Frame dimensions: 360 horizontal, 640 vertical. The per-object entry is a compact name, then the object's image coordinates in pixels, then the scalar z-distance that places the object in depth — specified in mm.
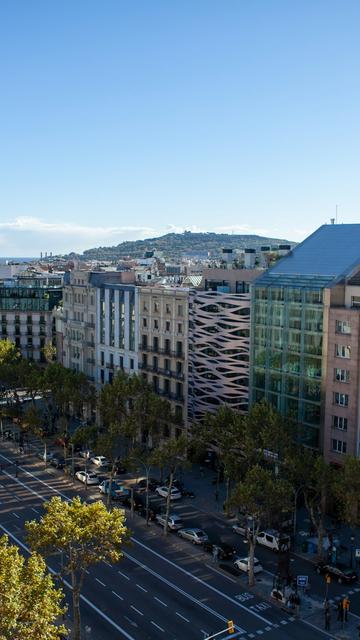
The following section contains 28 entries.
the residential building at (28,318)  154750
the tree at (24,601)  34062
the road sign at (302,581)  57750
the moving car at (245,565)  64056
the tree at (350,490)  60906
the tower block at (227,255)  119838
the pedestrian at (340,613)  54938
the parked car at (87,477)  89812
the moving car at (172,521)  74625
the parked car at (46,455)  101562
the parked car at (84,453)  101588
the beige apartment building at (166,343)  101438
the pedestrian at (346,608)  54625
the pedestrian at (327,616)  54031
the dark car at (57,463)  99106
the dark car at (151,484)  88825
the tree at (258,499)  61750
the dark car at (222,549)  66875
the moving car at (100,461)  99312
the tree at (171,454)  74812
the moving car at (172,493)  84750
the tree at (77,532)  45719
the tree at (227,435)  73188
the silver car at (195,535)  70875
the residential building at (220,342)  92500
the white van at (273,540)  69312
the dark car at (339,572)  62216
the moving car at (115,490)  84625
